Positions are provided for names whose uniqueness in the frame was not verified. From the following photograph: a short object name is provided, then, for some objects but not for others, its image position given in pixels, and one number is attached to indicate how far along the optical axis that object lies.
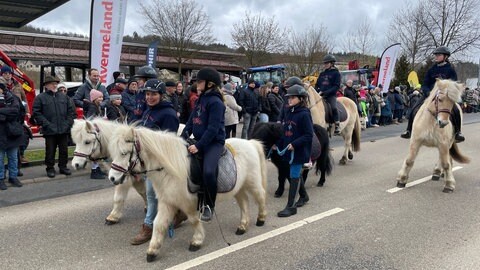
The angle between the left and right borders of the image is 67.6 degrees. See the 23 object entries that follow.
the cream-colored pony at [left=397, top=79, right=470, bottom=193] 6.57
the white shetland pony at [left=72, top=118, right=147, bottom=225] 4.68
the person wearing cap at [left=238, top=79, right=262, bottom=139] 11.95
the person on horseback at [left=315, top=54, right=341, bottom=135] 8.77
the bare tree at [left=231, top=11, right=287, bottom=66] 30.97
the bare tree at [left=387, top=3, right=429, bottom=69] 33.38
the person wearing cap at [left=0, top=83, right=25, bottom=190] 6.61
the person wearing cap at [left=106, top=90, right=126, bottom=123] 7.17
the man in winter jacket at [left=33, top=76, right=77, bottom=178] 7.36
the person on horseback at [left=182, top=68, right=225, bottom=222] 4.02
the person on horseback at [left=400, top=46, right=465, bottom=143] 7.11
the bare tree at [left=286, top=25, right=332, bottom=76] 33.06
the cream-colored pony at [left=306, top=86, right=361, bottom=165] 9.29
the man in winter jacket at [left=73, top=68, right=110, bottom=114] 8.01
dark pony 6.44
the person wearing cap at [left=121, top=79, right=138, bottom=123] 7.42
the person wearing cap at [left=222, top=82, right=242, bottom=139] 9.93
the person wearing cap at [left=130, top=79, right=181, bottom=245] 4.41
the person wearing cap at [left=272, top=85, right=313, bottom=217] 5.37
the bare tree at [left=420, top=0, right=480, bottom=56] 32.75
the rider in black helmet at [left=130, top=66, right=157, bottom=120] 5.05
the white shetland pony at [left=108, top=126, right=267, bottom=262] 3.67
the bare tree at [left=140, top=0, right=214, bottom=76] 29.69
